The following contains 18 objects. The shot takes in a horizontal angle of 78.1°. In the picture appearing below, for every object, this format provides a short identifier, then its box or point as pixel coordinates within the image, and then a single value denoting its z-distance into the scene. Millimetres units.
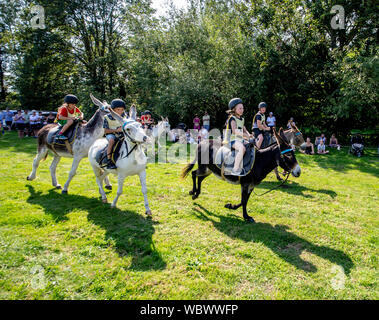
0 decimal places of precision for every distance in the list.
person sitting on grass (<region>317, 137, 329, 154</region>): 16531
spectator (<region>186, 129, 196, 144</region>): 19594
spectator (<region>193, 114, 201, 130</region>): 21150
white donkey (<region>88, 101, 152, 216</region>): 5477
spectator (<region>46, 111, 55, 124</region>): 20478
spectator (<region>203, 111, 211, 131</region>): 20345
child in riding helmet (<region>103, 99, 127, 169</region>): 6199
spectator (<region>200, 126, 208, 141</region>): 18422
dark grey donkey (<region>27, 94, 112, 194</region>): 7484
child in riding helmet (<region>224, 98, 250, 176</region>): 5867
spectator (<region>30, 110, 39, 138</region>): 20672
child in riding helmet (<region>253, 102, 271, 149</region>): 8938
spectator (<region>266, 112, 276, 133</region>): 13273
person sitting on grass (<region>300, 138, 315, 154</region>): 16531
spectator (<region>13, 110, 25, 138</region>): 19859
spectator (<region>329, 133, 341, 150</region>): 18672
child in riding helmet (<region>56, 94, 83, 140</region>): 7508
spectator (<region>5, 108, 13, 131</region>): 23328
